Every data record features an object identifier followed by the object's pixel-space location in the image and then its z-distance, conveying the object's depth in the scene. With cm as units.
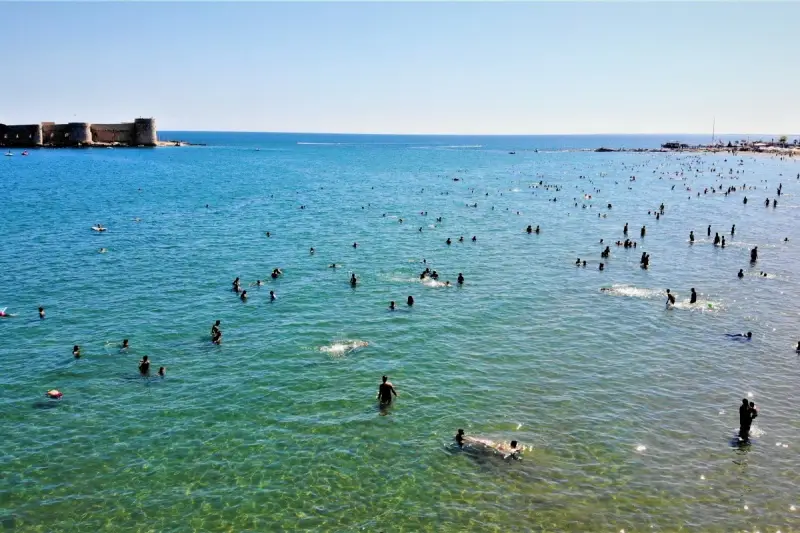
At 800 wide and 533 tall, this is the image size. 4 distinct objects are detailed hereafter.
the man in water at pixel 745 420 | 2662
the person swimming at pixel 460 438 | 2562
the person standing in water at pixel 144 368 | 3216
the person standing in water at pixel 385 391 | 2922
